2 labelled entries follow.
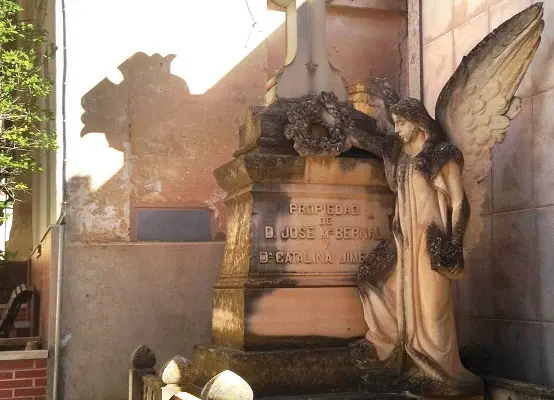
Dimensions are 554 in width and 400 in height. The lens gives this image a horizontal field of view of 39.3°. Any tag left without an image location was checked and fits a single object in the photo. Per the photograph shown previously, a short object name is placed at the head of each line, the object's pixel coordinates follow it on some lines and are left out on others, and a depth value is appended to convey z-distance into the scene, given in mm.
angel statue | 4695
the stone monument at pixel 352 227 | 4766
